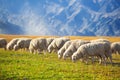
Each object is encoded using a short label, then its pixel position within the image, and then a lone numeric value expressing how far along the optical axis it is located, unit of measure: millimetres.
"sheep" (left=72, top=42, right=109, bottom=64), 31328
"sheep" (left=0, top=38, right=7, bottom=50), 49841
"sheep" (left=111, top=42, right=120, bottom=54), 43438
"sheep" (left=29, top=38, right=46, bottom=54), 44800
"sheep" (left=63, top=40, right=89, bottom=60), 35500
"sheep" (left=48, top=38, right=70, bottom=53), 43125
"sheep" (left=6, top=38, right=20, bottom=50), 50031
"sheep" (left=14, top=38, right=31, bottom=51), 48750
